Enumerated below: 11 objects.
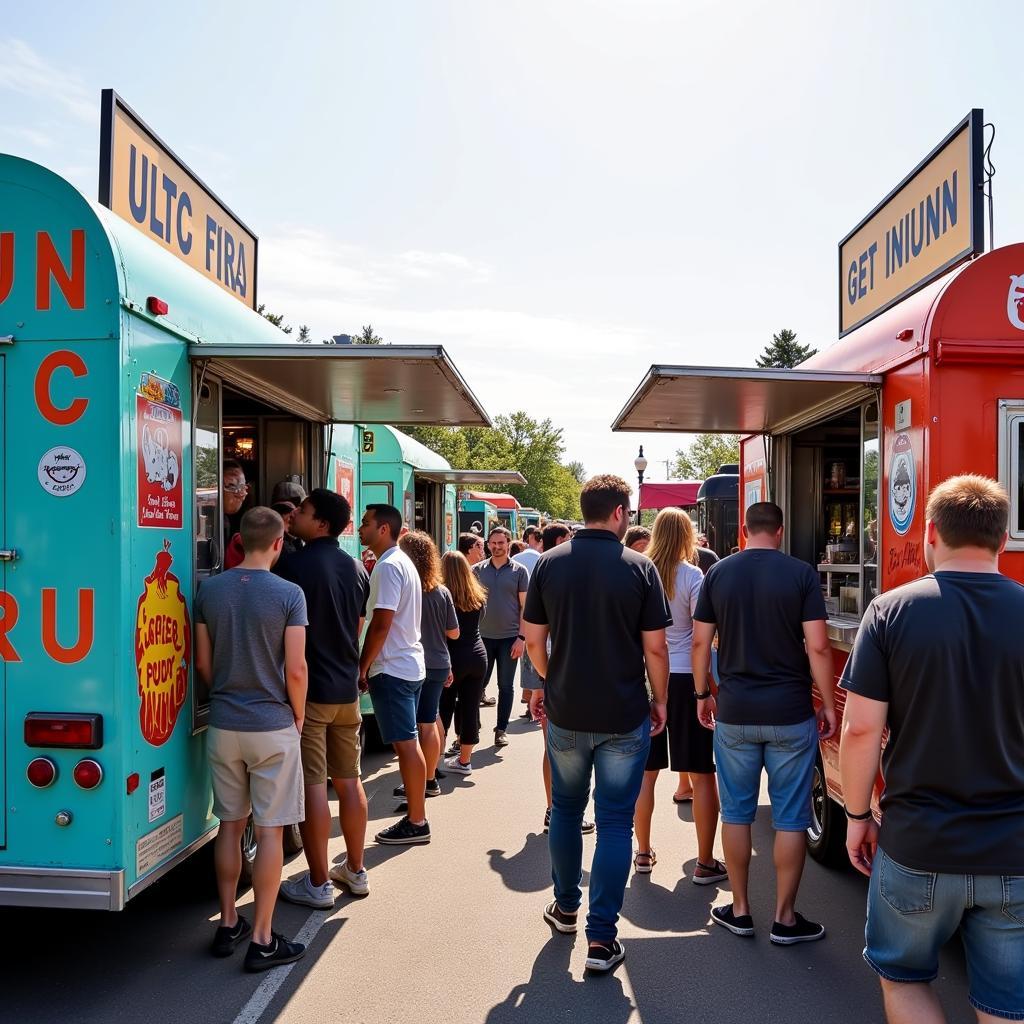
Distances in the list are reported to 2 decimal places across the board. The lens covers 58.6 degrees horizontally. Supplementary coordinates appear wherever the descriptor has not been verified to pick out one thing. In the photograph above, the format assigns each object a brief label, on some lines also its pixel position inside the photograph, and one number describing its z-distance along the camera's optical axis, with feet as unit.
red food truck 13.19
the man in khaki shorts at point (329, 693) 15.24
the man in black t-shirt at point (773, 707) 13.53
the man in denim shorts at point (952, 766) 7.93
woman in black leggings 23.32
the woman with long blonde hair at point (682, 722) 16.34
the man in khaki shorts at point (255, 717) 13.07
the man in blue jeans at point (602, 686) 13.06
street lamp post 71.56
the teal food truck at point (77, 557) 11.39
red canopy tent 70.49
